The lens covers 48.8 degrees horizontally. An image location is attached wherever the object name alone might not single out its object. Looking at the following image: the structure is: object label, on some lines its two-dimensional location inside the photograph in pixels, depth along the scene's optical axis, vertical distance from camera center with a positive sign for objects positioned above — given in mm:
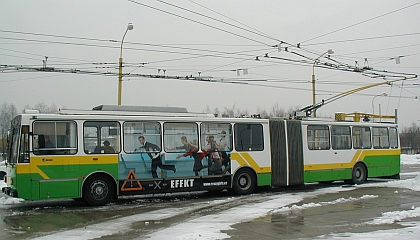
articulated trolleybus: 13375 -295
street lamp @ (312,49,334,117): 30256 +3572
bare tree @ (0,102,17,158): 53844 +4217
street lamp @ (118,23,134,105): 22609 +3219
